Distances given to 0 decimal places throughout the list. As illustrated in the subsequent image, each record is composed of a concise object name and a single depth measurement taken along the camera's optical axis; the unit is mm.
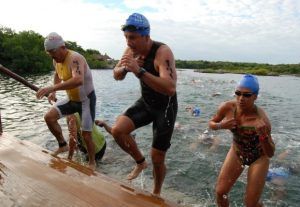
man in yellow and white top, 4341
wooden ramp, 2704
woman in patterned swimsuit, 3283
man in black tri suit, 3116
